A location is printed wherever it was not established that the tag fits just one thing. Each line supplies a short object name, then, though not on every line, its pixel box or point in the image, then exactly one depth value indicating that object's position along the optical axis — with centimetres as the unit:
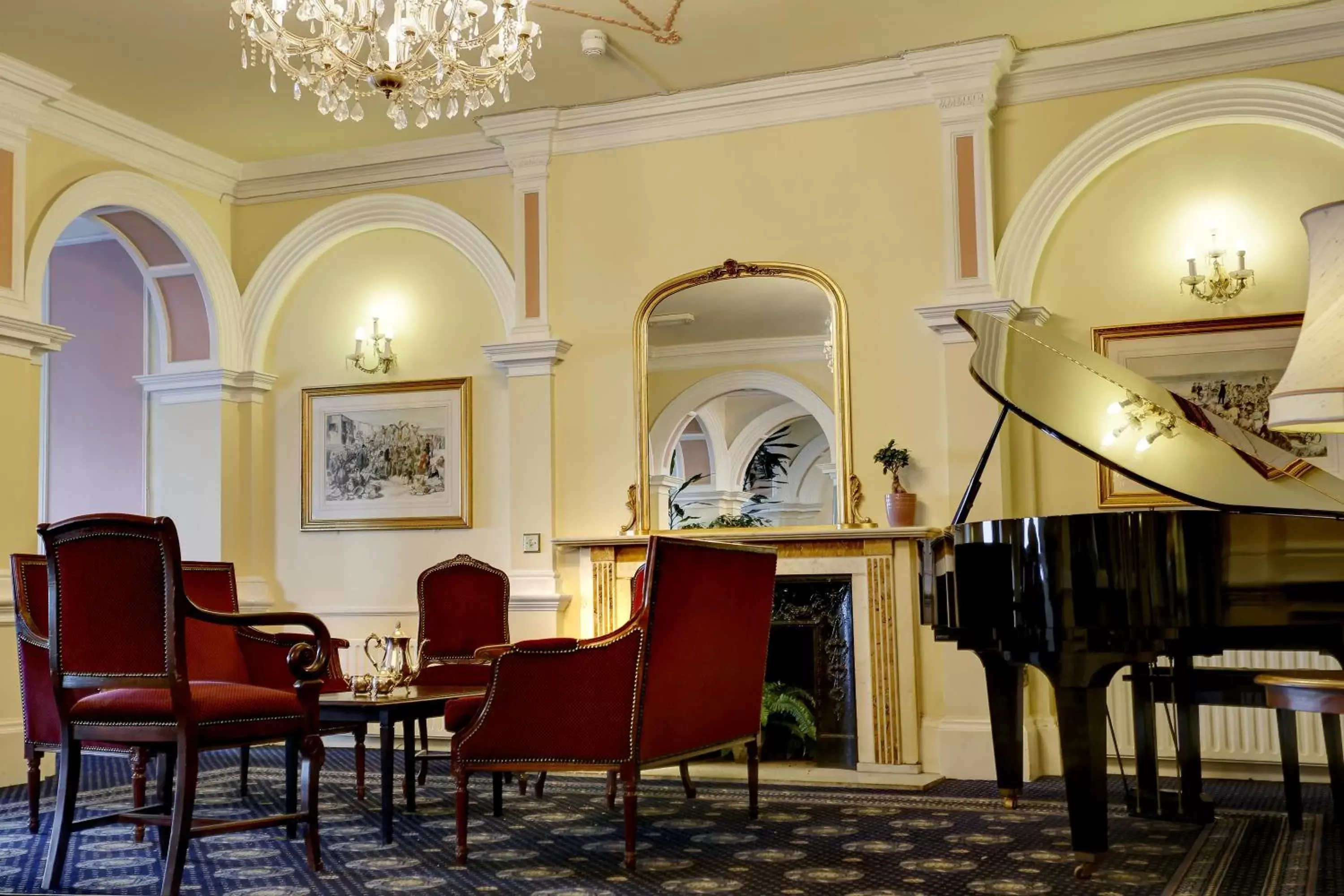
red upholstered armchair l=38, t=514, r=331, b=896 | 354
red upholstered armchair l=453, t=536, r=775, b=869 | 393
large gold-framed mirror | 622
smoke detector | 577
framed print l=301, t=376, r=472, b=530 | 700
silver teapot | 477
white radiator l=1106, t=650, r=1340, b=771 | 548
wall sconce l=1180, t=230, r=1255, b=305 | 563
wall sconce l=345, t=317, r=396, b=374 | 715
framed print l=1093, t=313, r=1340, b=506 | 559
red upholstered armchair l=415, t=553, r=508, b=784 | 626
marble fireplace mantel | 588
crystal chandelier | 415
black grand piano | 349
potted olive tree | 595
